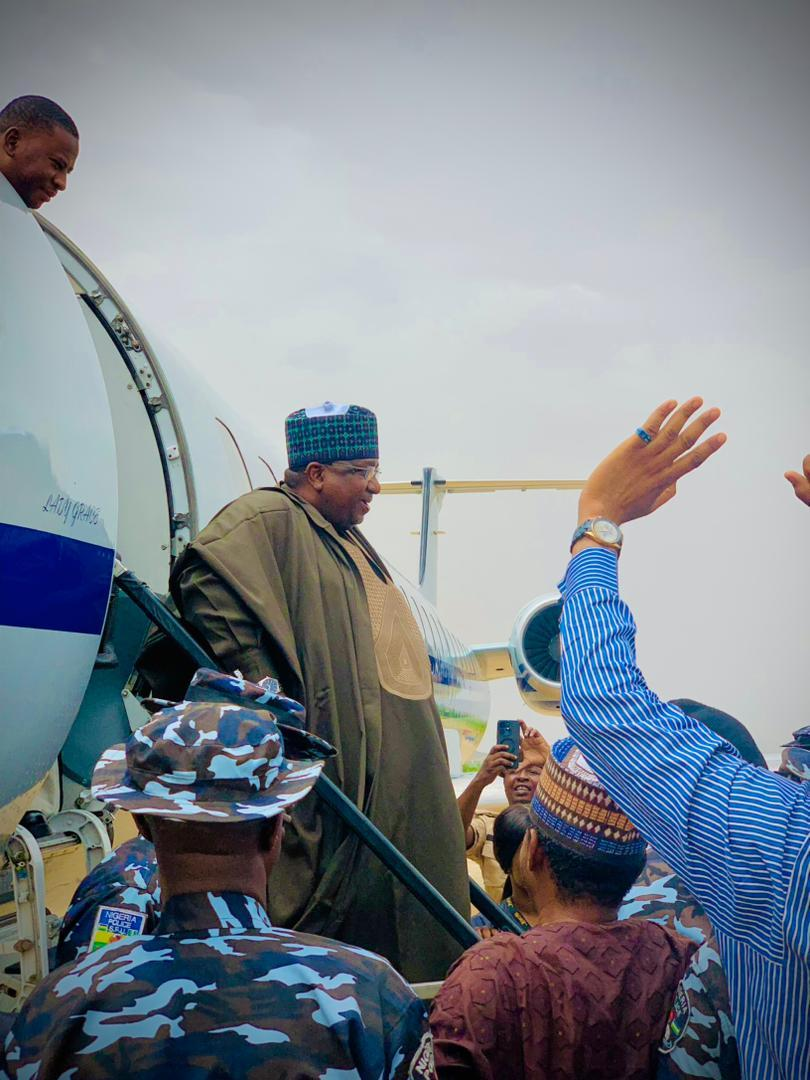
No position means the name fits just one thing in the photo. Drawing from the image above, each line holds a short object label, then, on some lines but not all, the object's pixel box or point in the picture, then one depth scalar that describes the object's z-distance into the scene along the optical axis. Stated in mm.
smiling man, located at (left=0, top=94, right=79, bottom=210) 3008
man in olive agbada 2963
